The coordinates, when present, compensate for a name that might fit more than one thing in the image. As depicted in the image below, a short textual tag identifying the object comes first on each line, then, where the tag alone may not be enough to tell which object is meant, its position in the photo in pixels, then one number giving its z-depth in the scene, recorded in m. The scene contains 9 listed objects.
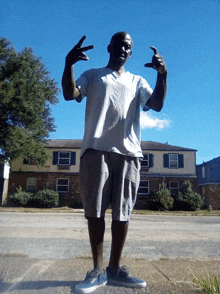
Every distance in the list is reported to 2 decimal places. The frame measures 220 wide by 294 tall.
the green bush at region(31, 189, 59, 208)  22.98
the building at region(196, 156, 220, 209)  25.94
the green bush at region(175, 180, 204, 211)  22.85
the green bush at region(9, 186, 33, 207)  23.05
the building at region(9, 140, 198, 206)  25.27
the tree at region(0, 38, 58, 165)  19.61
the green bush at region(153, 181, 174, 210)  22.64
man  1.98
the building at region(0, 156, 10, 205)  26.78
